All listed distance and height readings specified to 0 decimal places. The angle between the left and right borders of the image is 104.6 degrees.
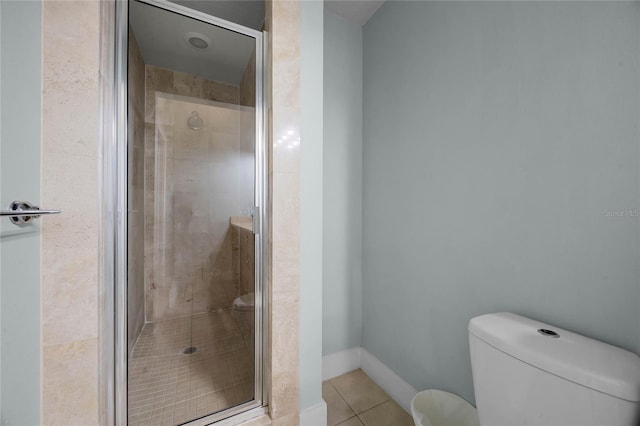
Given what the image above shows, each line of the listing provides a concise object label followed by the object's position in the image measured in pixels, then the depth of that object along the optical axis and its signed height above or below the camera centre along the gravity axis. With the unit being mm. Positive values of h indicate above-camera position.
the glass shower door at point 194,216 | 1042 -11
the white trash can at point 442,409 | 1032 -859
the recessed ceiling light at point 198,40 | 1128 +804
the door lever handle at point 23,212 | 674 +4
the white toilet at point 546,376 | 565 -423
